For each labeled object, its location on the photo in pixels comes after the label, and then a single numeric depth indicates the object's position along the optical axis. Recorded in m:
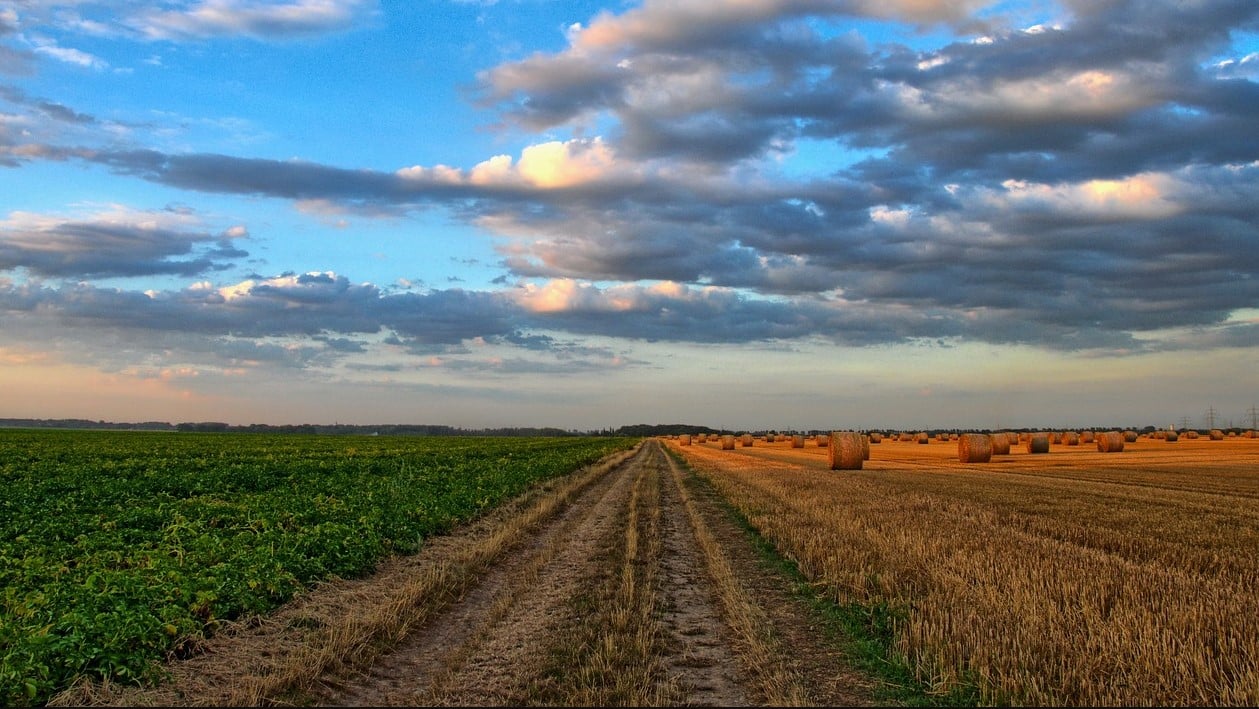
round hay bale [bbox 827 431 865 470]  39.88
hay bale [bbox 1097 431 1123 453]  56.75
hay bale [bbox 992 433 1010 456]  51.06
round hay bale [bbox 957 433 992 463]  47.09
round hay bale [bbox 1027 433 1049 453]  55.25
